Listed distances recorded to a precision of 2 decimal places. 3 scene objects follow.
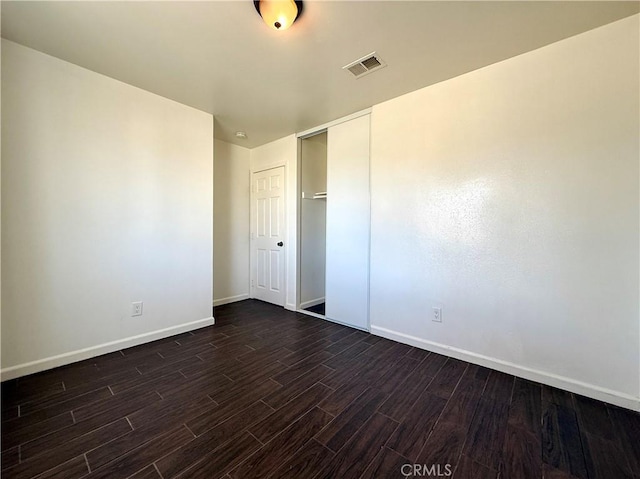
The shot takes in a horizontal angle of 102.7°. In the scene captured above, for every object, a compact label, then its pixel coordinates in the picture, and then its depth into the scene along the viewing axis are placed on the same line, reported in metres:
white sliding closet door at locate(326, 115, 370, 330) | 2.96
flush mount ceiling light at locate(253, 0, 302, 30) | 1.50
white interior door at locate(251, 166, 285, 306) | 3.93
